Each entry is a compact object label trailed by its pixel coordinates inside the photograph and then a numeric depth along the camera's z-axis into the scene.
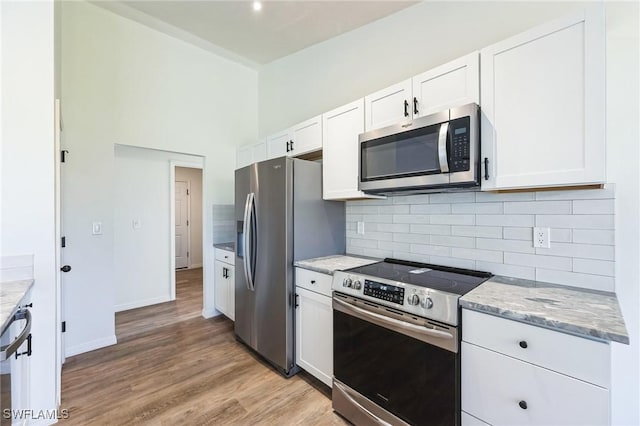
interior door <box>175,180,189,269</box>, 6.13
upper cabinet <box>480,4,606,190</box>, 1.25
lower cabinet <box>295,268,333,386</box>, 2.04
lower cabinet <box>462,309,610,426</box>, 1.03
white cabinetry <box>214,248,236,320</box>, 3.19
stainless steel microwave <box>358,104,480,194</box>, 1.55
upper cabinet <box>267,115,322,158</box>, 2.61
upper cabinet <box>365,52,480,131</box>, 1.63
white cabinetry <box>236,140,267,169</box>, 3.36
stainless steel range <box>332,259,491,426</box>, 1.38
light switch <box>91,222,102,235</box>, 2.75
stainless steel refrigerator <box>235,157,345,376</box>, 2.28
